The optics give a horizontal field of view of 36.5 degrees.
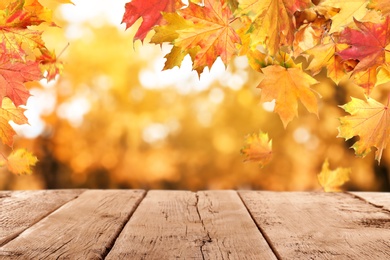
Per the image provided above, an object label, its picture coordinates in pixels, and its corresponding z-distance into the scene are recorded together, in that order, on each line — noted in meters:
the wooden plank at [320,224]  1.05
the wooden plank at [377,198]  1.57
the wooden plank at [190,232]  1.02
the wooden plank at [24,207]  1.24
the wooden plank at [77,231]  1.03
